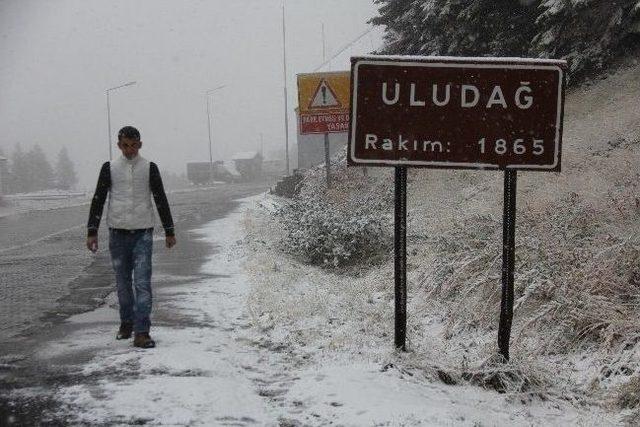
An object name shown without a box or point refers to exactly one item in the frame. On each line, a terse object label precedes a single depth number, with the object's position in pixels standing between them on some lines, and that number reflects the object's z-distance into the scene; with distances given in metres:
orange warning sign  17.20
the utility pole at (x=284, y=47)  45.61
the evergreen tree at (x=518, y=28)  16.00
